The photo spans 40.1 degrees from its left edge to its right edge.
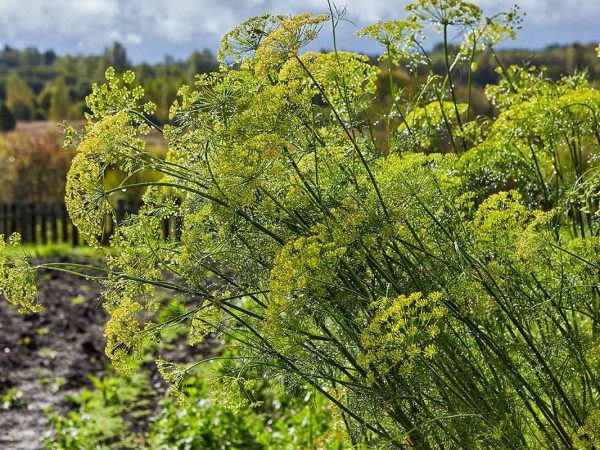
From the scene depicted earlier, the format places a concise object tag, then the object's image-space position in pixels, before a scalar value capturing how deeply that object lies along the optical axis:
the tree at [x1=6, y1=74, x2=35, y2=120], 71.38
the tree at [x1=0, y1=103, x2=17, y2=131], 60.50
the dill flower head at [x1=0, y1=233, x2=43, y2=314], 2.28
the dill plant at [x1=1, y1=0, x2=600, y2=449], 2.15
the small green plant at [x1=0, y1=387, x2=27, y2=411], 6.97
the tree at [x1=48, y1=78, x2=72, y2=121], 60.78
